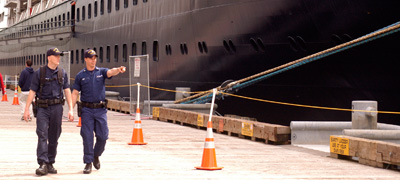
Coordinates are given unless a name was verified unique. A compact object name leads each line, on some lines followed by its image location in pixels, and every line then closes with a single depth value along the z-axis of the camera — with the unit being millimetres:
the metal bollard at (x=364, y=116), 11539
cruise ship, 14875
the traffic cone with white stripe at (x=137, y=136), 13603
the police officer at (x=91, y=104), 9172
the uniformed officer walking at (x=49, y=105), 8938
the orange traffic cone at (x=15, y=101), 32625
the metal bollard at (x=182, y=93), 22298
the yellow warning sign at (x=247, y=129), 14523
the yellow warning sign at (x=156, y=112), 21442
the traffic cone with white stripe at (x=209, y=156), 9539
